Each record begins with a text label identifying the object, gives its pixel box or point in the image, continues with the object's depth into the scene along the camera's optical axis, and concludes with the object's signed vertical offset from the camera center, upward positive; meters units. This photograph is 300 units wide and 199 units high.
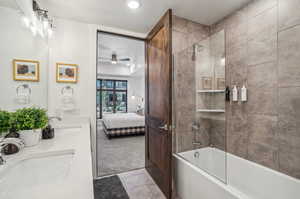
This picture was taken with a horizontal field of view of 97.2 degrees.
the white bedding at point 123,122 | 4.47 -0.80
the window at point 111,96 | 7.39 +0.18
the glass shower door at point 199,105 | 1.92 -0.09
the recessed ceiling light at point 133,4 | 1.70 +1.25
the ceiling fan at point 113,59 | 5.03 +1.67
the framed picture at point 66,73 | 2.02 +0.41
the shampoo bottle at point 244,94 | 1.82 +0.07
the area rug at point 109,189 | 1.79 -1.31
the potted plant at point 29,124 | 1.10 -0.21
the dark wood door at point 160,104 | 1.72 -0.07
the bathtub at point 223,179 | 1.32 -0.90
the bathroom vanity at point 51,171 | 0.58 -0.41
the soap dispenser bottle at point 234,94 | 1.94 +0.07
